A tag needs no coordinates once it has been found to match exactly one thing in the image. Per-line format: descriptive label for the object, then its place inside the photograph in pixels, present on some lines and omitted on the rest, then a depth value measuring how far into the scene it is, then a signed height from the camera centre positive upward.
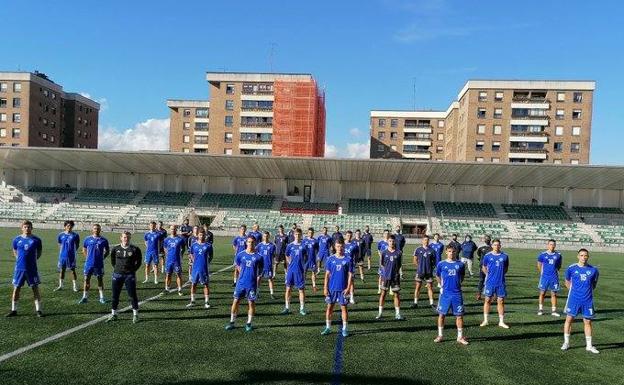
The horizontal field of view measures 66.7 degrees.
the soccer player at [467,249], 18.00 -2.41
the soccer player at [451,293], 9.37 -2.15
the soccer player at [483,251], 14.34 -2.01
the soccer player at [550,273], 12.70 -2.26
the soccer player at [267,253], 13.45 -2.28
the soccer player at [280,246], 17.70 -2.56
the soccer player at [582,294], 9.08 -2.00
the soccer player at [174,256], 13.63 -2.39
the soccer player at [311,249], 14.65 -2.26
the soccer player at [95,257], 12.23 -2.27
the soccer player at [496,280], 11.18 -2.22
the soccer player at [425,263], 12.73 -2.13
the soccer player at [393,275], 11.51 -2.28
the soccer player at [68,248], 13.33 -2.25
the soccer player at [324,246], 17.03 -2.41
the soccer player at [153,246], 15.16 -2.36
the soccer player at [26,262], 10.55 -2.15
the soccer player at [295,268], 12.04 -2.32
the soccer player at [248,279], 9.98 -2.18
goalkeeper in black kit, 10.27 -2.13
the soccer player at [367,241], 19.44 -2.45
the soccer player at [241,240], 15.07 -2.09
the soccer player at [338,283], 9.81 -2.14
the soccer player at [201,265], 12.23 -2.35
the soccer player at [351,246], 13.70 -1.95
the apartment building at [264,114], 72.06 +9.94
